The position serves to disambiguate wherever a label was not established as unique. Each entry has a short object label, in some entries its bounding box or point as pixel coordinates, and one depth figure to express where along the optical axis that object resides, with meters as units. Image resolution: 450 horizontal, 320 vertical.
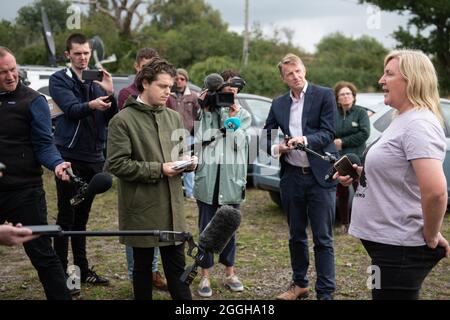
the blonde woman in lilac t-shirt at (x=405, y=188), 3.10
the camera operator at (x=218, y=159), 5.19
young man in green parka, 4.01
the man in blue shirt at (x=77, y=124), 5.13
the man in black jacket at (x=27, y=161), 4.10
